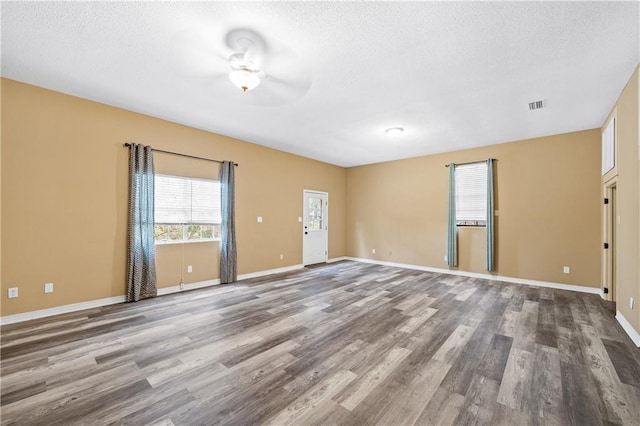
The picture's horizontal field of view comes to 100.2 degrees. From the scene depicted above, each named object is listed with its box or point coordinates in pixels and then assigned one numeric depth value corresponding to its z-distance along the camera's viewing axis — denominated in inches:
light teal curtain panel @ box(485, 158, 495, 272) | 227.9
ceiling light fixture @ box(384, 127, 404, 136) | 196.8
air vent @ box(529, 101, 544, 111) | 151.3
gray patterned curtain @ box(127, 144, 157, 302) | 166.9
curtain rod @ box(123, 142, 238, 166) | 168.6
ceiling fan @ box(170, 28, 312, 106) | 102.0
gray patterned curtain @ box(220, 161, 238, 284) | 213.5
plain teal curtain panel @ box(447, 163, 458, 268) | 248.8
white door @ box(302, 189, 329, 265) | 293.0
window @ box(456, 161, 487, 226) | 239.0
